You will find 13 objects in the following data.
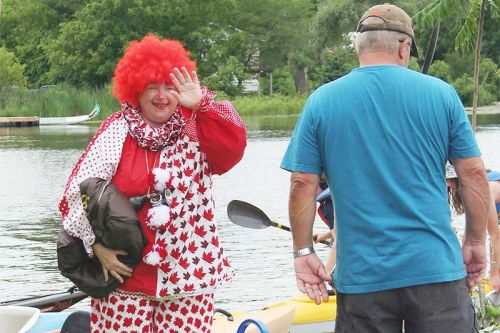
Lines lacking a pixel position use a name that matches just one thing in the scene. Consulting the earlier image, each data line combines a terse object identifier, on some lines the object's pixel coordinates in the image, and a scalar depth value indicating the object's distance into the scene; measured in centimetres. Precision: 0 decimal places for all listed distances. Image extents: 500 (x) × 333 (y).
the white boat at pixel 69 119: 7260
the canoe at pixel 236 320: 878
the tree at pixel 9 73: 8287
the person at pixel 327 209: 953
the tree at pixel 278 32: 9935
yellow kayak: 1073
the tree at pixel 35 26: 10123
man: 531
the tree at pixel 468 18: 1099
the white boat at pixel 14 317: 890
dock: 7180
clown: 635
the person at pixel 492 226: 741
